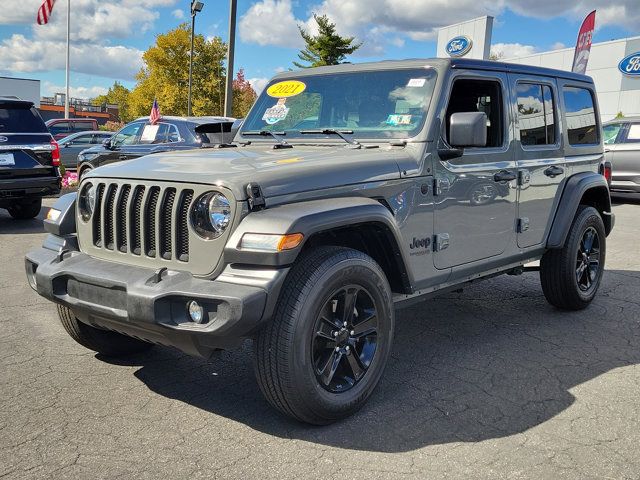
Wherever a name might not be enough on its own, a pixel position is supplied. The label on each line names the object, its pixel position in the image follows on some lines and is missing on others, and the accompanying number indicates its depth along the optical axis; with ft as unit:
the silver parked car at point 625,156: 41.88
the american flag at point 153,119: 34.13
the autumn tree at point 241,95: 130.82
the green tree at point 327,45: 150.82
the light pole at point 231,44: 46.85
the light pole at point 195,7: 77.51
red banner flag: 61.87
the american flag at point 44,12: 90.63
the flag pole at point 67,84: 127.36
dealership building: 104.73
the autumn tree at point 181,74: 122.93
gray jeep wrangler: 9.42
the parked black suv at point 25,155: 28.32
